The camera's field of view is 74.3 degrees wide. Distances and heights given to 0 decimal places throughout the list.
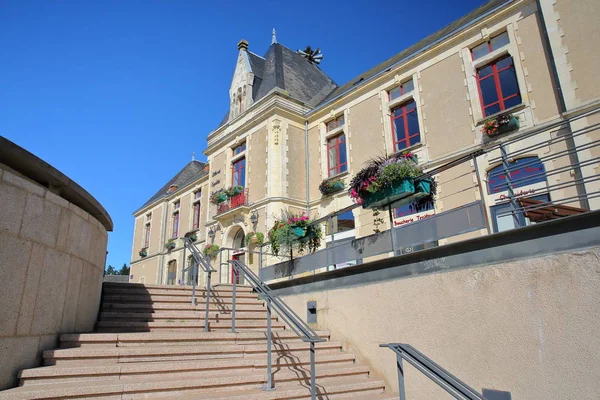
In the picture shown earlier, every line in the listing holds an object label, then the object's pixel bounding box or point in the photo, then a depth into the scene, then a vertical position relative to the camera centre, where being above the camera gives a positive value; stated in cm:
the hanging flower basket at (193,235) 2006 +433
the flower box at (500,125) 931 +434
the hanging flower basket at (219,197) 1589 +484
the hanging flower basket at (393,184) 580 +192
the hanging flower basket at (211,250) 1567 +278
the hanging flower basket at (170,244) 2162 +412
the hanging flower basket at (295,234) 786 +164
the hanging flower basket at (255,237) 1345 +277
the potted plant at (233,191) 1545 +492
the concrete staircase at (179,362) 359 -41
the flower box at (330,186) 1308 +426
